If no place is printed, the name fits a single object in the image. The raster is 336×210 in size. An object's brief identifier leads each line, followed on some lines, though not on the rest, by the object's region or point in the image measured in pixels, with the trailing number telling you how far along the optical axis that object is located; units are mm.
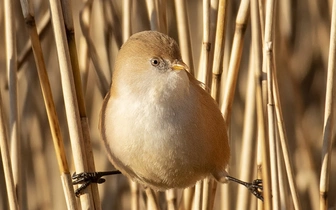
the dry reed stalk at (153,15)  2138
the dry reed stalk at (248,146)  2176
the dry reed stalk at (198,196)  2139
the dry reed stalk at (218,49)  2111
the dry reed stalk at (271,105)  2088
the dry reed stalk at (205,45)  2112
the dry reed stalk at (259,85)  2094
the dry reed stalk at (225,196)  2187
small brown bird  2080
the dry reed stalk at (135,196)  2176
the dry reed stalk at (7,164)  2094
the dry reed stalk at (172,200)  2163
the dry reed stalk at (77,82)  2077
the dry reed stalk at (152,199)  2159
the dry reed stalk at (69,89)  2065
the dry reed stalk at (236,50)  2120
